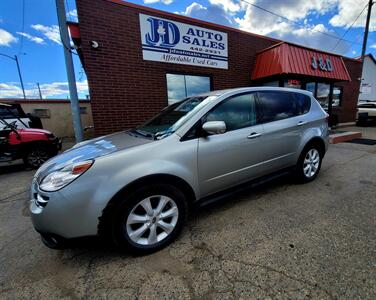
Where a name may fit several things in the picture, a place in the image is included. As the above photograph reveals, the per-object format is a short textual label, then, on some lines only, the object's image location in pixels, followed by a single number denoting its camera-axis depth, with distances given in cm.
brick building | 575
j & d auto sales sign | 632
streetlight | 2432
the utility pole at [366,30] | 1354
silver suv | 184
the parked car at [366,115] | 1230
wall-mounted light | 558
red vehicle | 534
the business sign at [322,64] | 836
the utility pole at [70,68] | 495
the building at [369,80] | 1989
